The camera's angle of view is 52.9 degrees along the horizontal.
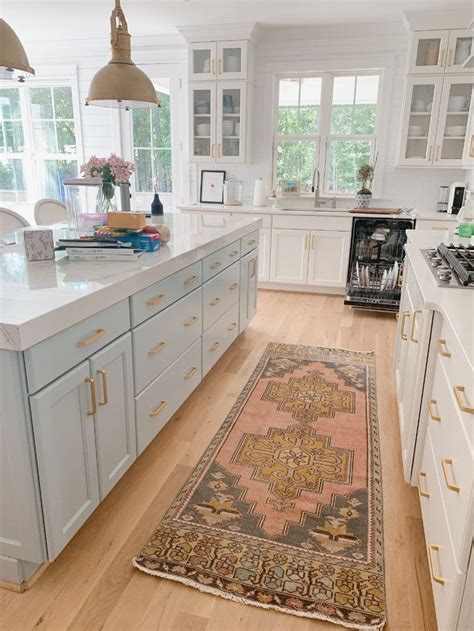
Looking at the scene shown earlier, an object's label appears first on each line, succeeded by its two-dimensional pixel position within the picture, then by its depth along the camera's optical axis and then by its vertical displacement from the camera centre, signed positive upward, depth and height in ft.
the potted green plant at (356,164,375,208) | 15.83 -0.37
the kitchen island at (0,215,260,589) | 4.28 -2.19
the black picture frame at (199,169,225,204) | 17.79 -0.57
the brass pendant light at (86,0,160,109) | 8.13 +1.54
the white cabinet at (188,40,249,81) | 15.58 +3.66
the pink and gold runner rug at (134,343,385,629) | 5.00 -4.14
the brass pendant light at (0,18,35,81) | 7.40 +1.76
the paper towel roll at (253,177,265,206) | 17.04 -0.60
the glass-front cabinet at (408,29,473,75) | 13.88 +3.71
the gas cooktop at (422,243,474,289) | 5.92 -1.14
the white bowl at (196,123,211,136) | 16.74 +1.53
